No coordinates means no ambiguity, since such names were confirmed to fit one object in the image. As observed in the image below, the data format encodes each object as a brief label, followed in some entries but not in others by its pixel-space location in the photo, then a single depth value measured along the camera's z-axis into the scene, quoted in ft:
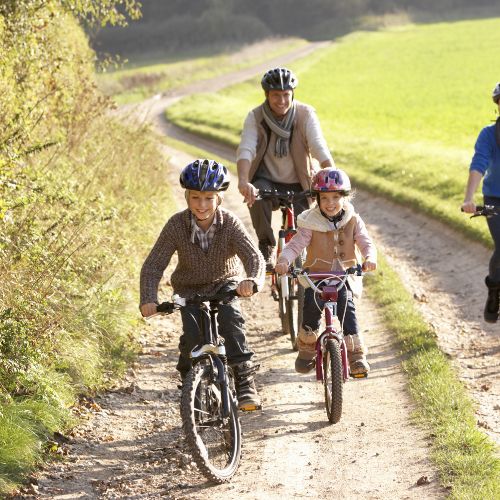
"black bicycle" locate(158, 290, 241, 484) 39.09
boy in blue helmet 42.16
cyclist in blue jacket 56.80
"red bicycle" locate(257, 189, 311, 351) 57.36
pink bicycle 45.27
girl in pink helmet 47.16
